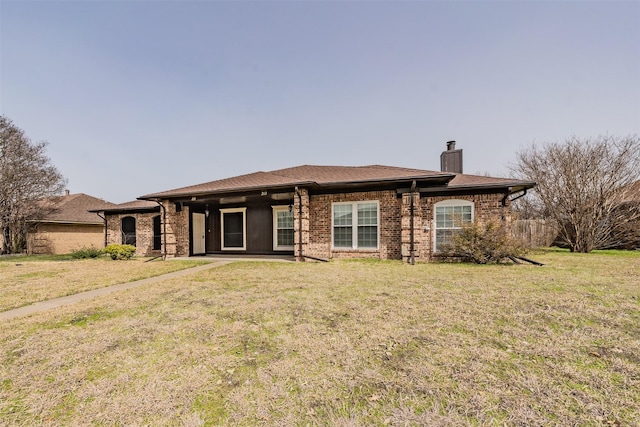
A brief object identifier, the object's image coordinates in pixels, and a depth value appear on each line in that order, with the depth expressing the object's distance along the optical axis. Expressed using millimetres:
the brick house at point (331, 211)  9547
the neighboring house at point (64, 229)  17000
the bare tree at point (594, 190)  13188
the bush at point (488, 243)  8516
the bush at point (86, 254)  12927
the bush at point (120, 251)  12055
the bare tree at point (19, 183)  16641
